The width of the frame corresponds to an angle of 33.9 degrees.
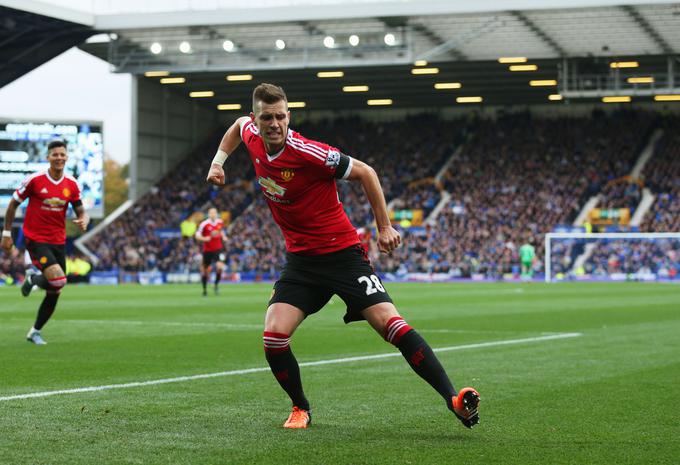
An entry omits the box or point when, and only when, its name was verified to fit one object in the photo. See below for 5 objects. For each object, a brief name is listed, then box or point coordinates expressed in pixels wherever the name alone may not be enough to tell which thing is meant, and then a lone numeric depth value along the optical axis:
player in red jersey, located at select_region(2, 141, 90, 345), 12.81
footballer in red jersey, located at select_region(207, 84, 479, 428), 6.62
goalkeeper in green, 46.16
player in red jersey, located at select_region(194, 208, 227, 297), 29.50
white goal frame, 45.91
